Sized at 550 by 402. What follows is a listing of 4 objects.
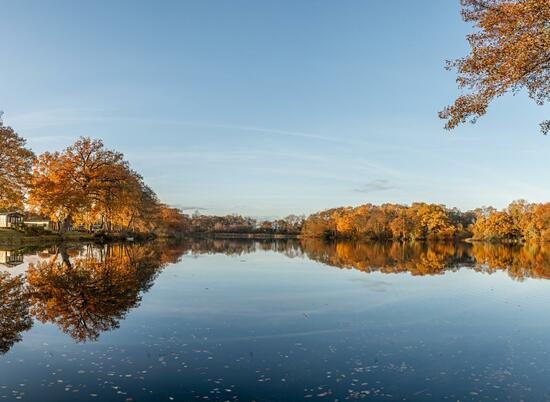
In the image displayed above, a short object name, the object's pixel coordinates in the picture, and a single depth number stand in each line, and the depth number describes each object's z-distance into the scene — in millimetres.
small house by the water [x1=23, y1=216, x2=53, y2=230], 81031
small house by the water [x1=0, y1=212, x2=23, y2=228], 65938
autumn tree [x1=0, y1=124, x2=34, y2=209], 43219
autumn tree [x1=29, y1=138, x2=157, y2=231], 51125
